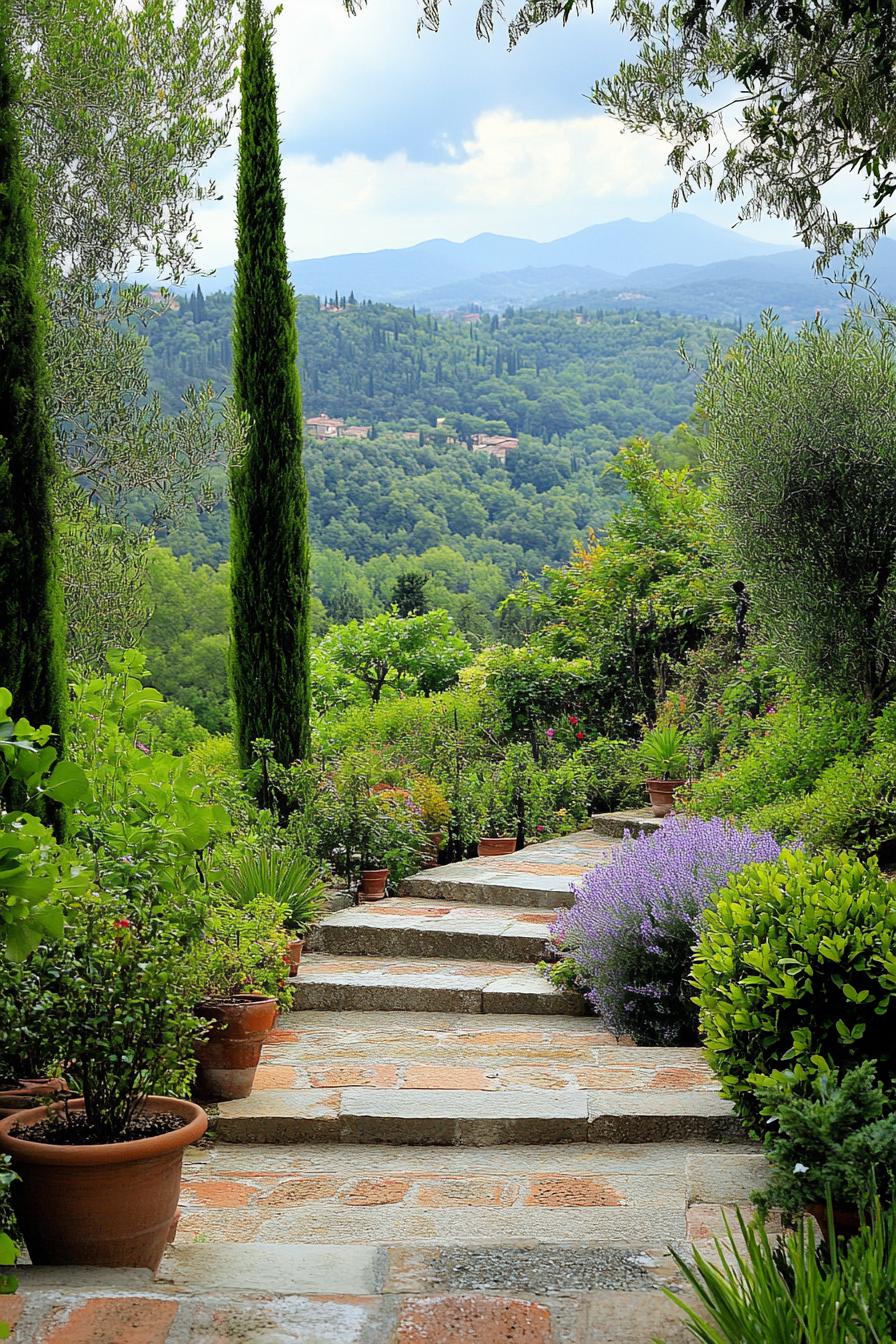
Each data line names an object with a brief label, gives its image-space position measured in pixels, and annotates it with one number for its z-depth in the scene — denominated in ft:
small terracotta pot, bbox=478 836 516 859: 29.01
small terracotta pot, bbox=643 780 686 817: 30.71
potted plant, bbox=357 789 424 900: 24.34
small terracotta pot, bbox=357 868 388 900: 24.23
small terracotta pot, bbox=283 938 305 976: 18.42
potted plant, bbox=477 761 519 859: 29.09
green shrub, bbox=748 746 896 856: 17.98
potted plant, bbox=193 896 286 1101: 13.75
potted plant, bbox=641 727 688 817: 30.81
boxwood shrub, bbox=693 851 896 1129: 10.14
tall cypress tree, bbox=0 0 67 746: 16.71
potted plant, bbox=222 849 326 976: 18.83
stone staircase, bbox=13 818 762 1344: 7.02
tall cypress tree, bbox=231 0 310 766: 29.58
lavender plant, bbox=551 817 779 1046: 15.48
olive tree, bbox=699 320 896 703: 23.45
